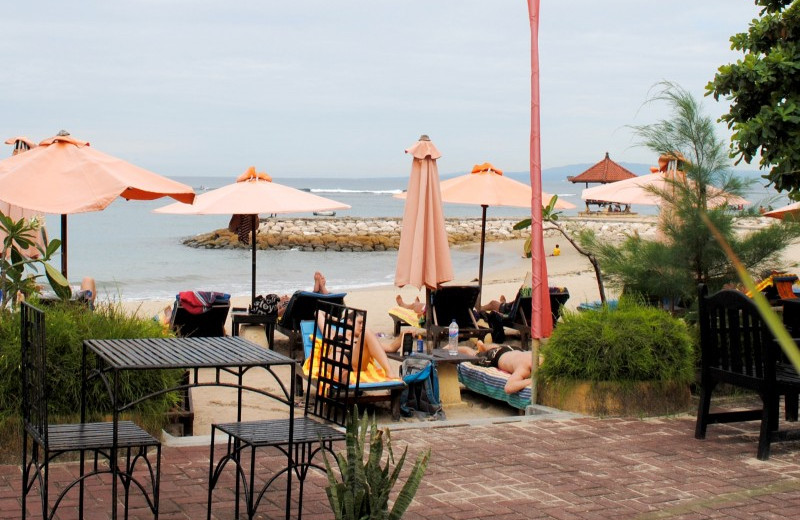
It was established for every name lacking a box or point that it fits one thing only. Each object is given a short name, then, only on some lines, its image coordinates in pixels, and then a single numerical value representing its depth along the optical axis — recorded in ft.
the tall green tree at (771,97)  27.66
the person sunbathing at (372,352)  24.40
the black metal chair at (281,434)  13.08
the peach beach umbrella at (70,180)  24.97
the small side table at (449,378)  26.13
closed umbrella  31.50
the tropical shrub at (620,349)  22.30
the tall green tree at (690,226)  25.85
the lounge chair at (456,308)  35.47
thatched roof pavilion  168.25
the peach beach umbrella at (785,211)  30.49
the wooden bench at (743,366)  17.67
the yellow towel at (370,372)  23.81
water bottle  27.20
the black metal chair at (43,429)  12.01
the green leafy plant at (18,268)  19.88
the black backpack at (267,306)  34.78
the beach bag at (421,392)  24.75
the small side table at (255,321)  34.12
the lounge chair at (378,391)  23.11
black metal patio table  12.16
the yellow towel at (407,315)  38.24
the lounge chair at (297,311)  32.27
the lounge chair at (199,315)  31.50
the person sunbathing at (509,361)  25.27
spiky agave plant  10.91
